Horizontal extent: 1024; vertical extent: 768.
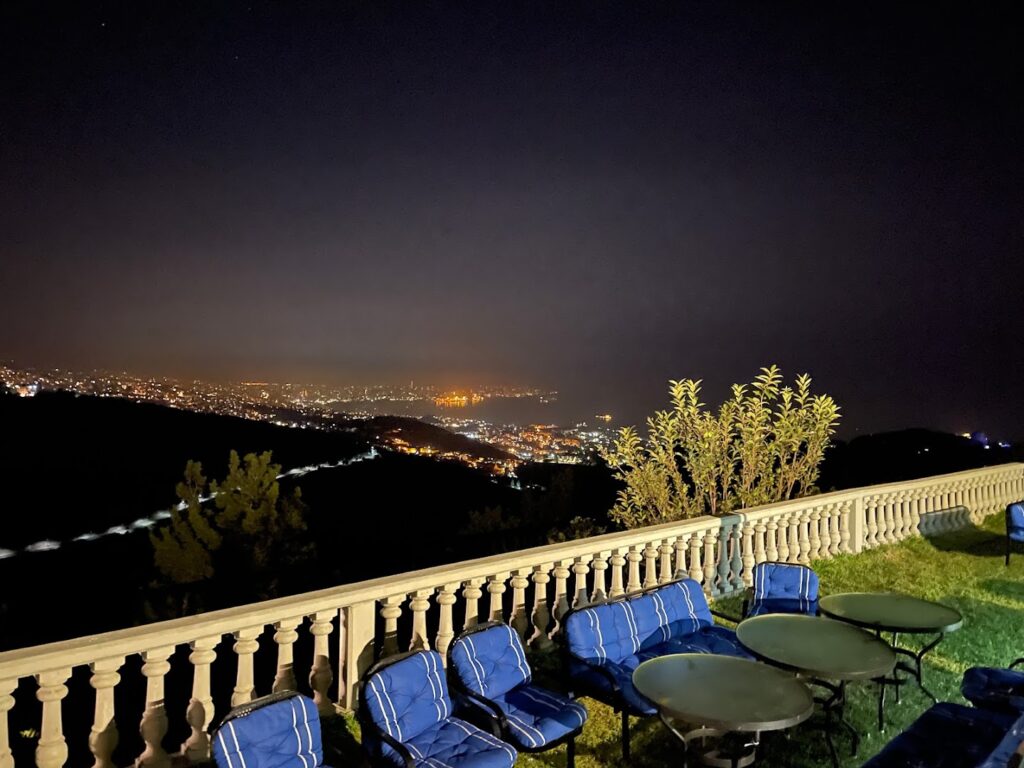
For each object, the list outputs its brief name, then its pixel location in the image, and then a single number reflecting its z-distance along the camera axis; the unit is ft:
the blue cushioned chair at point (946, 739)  11.77
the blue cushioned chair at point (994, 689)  14.02
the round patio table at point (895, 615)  16.62
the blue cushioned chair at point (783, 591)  19.39
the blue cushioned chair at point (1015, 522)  29.19
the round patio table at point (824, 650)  13.92
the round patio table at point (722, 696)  11.84
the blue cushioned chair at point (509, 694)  12.68
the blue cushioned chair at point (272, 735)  10.26
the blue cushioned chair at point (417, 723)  11.64
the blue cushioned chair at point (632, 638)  14.33
